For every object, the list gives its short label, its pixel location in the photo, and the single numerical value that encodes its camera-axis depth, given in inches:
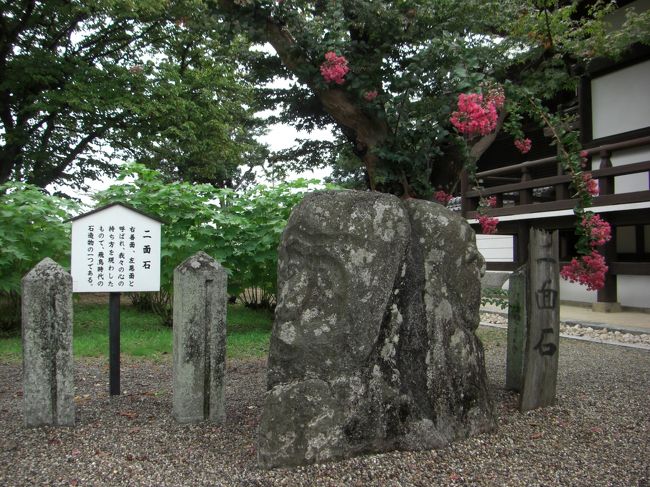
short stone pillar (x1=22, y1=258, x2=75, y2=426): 145.3
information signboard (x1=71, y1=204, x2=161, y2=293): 173.9
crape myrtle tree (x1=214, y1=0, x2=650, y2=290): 182.1
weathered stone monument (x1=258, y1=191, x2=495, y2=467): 121.7
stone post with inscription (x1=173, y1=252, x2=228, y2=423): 147.9
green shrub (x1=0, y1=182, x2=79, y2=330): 280.2
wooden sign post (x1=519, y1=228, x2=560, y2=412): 160.9
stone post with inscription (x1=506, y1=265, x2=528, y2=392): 190.1
